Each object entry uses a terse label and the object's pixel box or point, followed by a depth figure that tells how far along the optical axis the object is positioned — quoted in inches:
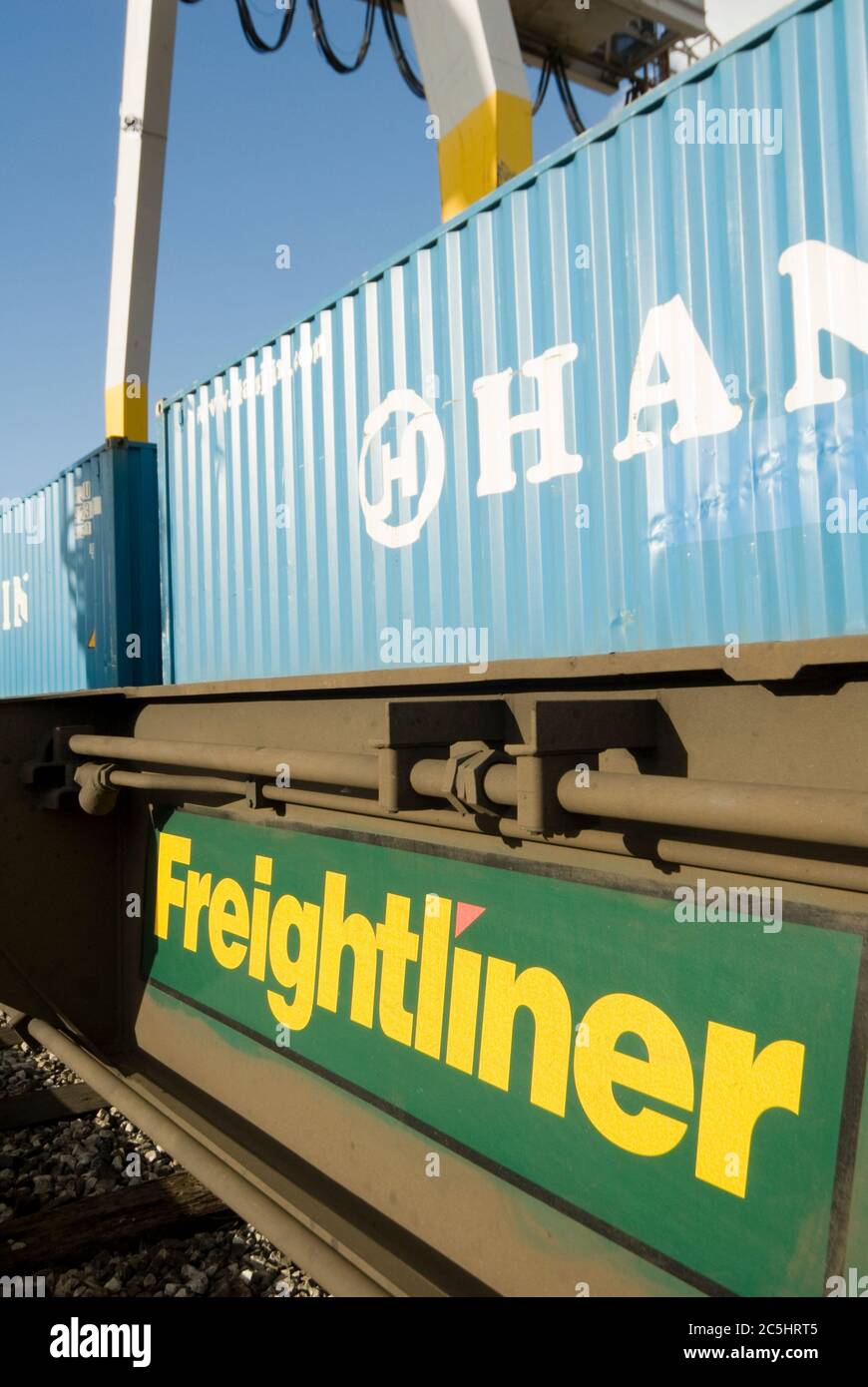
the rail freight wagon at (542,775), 97.0
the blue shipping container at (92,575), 326.6
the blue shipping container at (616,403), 127.3
